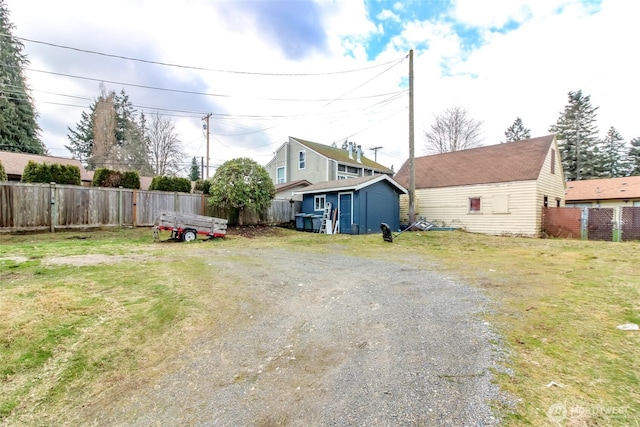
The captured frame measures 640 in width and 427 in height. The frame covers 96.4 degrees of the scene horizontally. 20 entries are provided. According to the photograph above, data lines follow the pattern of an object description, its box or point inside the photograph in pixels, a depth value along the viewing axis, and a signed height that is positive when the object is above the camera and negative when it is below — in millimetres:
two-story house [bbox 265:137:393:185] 23391 +4495
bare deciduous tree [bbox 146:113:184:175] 32178 +7679
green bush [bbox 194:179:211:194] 15266 +1498
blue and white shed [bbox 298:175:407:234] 14961 +659
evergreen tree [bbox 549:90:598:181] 31734 +8793
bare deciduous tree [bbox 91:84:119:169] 31016 +8625
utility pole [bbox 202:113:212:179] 24609 +8086
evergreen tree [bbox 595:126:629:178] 33281 +7176
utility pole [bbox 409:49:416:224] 13773 +2767
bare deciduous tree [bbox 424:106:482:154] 29748 +8787
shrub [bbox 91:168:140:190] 13086 +1603
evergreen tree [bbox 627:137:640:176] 33250 +6749
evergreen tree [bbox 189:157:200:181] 51022 +7279
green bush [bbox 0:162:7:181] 10172 +1407
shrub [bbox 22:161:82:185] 10961 +1564
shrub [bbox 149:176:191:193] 14031 +1477
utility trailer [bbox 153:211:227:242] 10109 -453
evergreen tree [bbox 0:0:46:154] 21125 +8633
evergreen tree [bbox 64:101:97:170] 34094 +8966
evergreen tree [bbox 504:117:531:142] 44188 +12965
